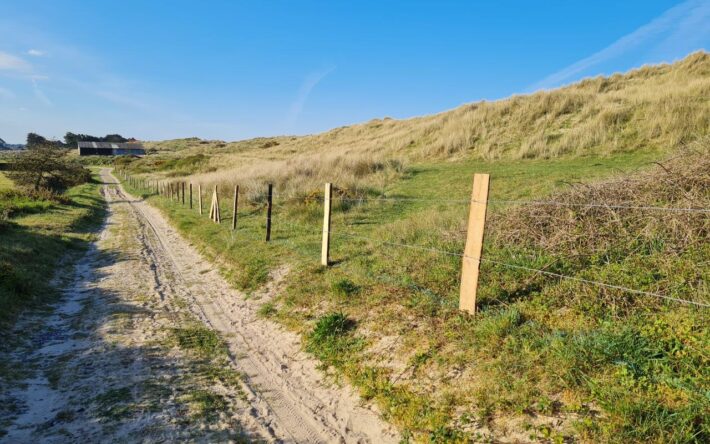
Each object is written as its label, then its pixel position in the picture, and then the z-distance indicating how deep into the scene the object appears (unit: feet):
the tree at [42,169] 84.69
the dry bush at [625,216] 17.08
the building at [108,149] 378.94
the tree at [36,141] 92.40
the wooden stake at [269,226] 35.99
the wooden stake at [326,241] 26.91
